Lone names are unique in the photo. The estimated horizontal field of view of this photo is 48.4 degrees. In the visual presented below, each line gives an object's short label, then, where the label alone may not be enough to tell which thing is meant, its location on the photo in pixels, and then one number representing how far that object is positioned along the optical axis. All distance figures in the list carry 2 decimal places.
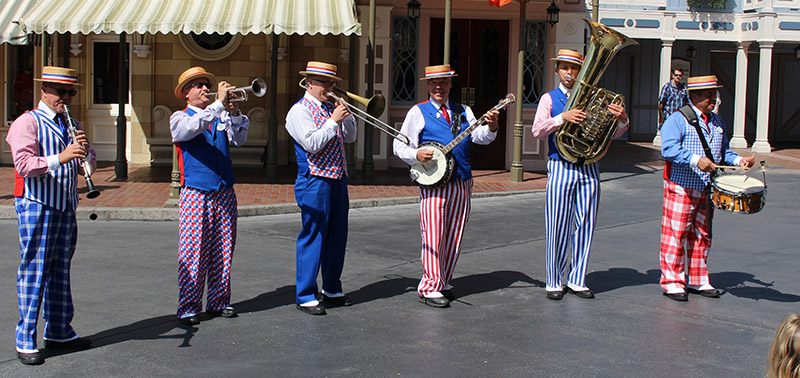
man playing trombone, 6.44
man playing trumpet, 6.14
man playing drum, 7.08
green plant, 22.22
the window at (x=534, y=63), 16.50
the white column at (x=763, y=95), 21.81
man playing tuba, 6.96
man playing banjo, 6.84
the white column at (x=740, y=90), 22.22
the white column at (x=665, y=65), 22.52
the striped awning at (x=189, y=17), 12.95
